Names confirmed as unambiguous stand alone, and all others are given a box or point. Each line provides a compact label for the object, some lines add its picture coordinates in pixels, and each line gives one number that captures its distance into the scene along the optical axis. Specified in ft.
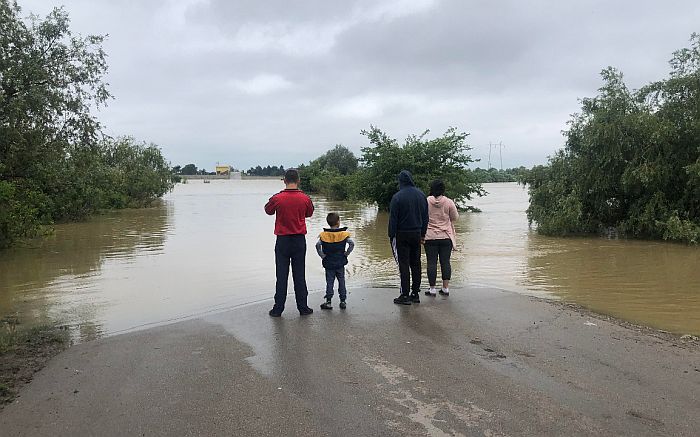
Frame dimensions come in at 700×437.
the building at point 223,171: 586.16
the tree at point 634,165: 60.49
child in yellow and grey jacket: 25.81
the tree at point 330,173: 216.54
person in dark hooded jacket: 26.02
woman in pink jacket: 27.78
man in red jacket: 23.82
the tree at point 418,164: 99.25
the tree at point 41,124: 43.50
